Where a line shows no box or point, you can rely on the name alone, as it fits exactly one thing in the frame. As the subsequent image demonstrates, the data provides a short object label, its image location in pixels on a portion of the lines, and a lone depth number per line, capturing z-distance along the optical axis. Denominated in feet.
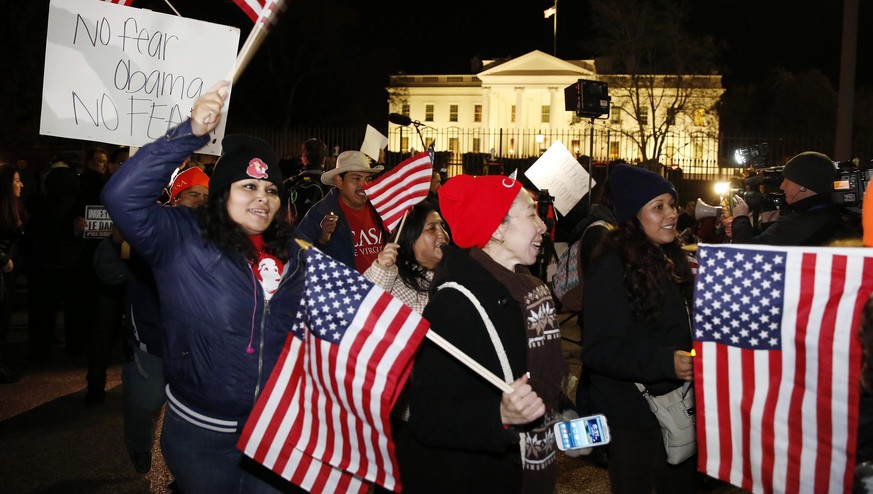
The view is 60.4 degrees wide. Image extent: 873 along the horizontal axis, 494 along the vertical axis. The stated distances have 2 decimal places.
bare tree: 129.59
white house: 253.65
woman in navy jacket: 9.47
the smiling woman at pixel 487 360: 8.98
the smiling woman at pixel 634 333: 11.35
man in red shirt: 18.88
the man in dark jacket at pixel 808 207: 16.78
